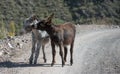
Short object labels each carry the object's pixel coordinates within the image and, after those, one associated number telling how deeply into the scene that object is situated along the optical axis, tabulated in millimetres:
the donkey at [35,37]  12188
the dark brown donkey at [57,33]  11836
